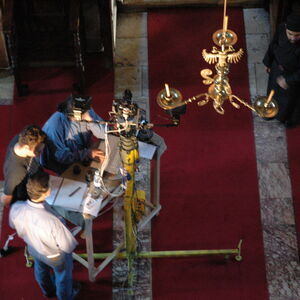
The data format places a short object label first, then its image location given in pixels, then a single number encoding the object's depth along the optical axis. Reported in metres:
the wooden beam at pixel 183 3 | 7.92
